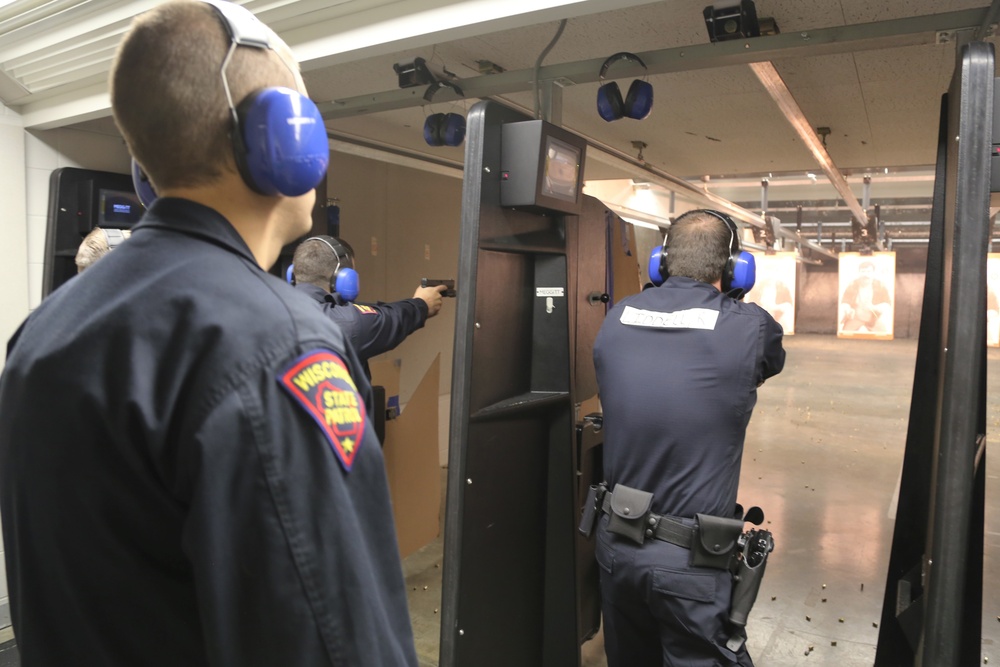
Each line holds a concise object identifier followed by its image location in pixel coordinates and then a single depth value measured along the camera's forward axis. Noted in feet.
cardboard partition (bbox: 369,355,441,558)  12.10
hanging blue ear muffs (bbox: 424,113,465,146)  9.57
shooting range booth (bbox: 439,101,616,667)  6.05
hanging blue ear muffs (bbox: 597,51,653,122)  7.87
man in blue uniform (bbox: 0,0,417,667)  2.05
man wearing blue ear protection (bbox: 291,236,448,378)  8.95
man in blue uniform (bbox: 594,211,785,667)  5.73
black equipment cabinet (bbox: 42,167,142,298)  9.89
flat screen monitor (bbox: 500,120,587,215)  6.17
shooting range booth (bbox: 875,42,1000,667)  4.70
